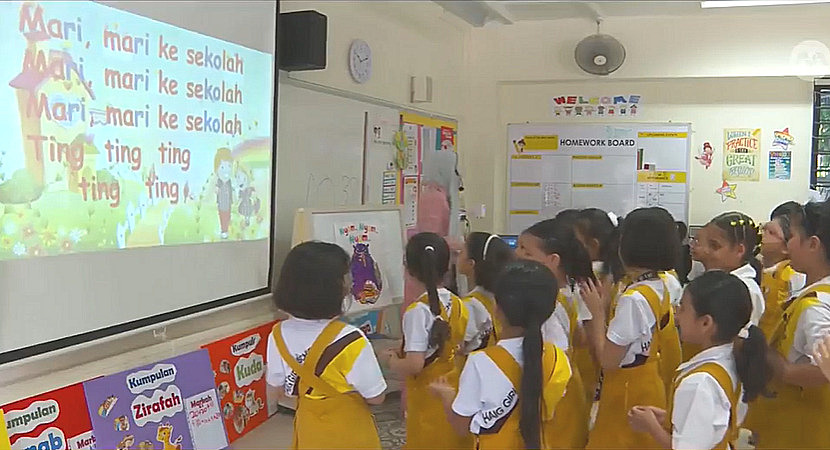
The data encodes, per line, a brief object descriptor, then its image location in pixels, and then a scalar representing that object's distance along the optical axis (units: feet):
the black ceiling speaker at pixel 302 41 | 12.29
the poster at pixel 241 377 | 11.40
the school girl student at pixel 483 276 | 9.82
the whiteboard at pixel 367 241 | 12.50
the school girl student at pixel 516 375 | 6.66
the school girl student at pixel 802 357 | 7.97
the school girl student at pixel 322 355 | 7.32
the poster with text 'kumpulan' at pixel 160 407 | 9.24
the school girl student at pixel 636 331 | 8.57
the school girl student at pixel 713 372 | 6.53
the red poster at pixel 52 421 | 8.11
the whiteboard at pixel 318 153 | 12.89
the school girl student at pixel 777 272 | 11.68
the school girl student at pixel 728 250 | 10.53
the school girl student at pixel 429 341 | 9.00
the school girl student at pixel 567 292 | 9.18
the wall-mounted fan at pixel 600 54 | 18.98
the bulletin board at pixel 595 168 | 19.60
